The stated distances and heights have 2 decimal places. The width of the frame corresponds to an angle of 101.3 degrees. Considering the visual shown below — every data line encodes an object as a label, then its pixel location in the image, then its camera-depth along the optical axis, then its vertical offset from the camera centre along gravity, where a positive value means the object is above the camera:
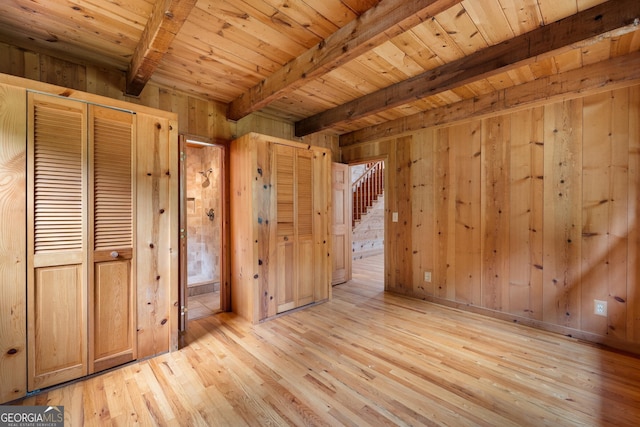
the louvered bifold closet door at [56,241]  1.80 -0.21
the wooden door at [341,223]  4.50 -0.19
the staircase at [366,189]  7.27 +0.67
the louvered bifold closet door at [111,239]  2.01 -0.21
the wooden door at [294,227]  3.20 -0.19
